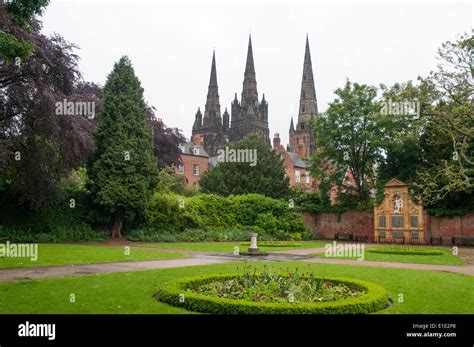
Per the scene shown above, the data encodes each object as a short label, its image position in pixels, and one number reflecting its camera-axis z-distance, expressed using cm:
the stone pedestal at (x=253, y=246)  2191
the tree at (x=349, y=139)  3828
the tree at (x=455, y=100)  2261
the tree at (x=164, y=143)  4381
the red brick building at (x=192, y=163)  7188
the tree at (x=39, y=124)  2194
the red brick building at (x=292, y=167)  7394
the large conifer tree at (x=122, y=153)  3033
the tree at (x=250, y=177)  4828
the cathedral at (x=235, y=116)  11516
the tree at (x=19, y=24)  984
